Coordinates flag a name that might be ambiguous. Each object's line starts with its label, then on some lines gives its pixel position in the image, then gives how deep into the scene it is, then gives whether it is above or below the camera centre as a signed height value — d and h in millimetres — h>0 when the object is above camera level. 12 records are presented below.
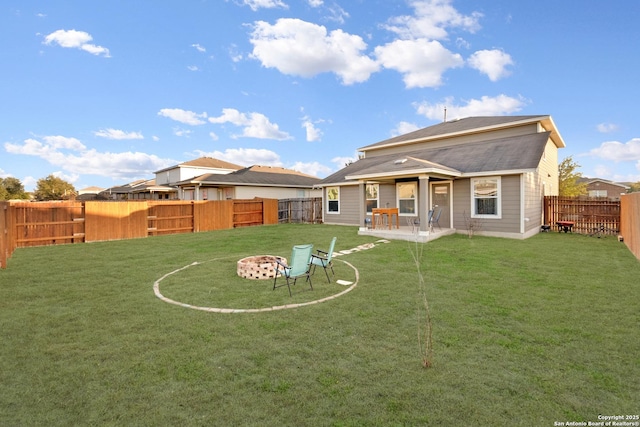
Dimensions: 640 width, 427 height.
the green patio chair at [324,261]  6484 -1170
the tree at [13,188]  40781 +3993
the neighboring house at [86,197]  42462 +2654
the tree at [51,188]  47219 +4369
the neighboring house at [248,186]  24078 +2346
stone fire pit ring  6742 -1335
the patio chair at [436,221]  13096 -492
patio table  13750 -56
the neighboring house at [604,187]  42219 +3069
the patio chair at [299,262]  5703 -999
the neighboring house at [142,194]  31442 +2500
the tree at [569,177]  25945 +2899
